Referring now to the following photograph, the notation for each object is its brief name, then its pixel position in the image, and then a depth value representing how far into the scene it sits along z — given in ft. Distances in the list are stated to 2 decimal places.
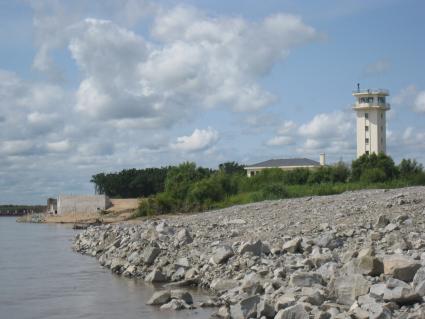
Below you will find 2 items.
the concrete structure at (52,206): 374.02
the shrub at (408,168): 235.28
